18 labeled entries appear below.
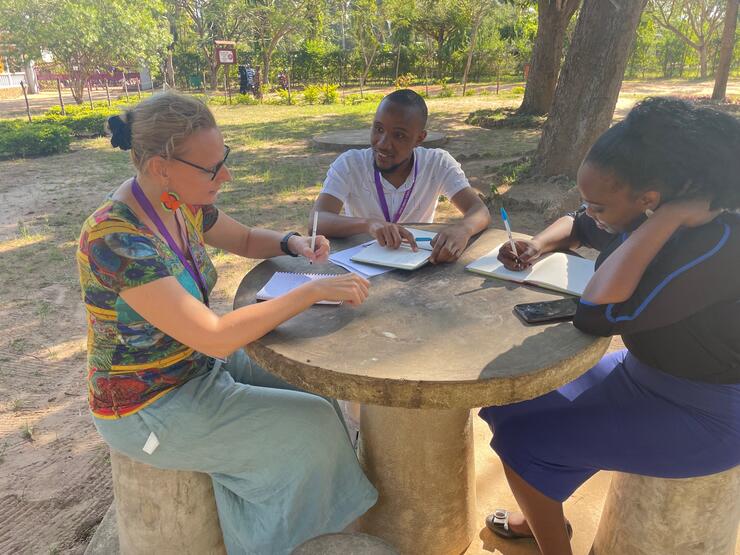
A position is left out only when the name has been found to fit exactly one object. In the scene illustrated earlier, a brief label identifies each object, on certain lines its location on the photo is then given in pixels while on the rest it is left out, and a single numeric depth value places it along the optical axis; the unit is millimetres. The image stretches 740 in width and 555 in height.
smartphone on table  1551
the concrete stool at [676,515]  1598
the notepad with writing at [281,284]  1726
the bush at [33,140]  9719
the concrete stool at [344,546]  1364
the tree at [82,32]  15469
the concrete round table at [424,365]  1312
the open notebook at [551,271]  1771
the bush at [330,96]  18578
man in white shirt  2445
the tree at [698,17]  22062
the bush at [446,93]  19266
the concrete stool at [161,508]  1640
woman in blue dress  1378
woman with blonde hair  1439
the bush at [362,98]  18359
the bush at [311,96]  18484
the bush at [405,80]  23278
